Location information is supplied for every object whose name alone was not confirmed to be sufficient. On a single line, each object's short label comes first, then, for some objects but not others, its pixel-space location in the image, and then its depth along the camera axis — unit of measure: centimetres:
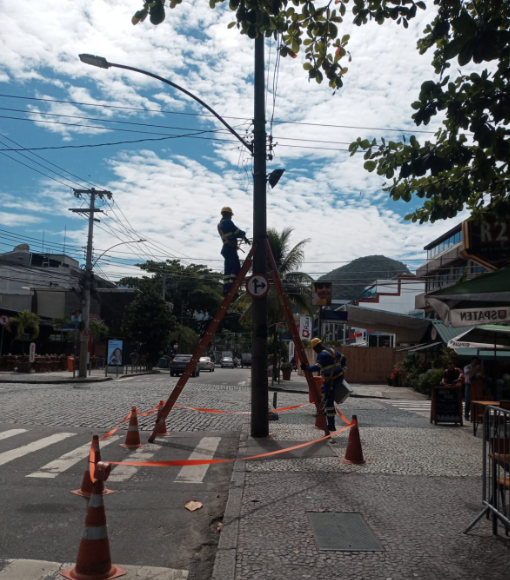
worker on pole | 1070
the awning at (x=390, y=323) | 3034
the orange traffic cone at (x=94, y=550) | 430
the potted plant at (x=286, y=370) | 3428
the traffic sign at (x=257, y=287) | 1036
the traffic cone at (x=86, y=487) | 656
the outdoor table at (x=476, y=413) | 1240
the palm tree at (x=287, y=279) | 3025
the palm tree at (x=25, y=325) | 3603
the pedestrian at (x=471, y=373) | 1497
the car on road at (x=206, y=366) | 5322
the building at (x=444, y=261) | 4409
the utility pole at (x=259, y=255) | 1051
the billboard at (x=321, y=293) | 2365
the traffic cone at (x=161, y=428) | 1037
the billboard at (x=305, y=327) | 3703
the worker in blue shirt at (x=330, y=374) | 1110
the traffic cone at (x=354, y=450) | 835
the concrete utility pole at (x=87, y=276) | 3082
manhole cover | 495
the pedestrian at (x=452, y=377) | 1504
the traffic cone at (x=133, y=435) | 985
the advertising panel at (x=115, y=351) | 3672
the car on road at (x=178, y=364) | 3759
